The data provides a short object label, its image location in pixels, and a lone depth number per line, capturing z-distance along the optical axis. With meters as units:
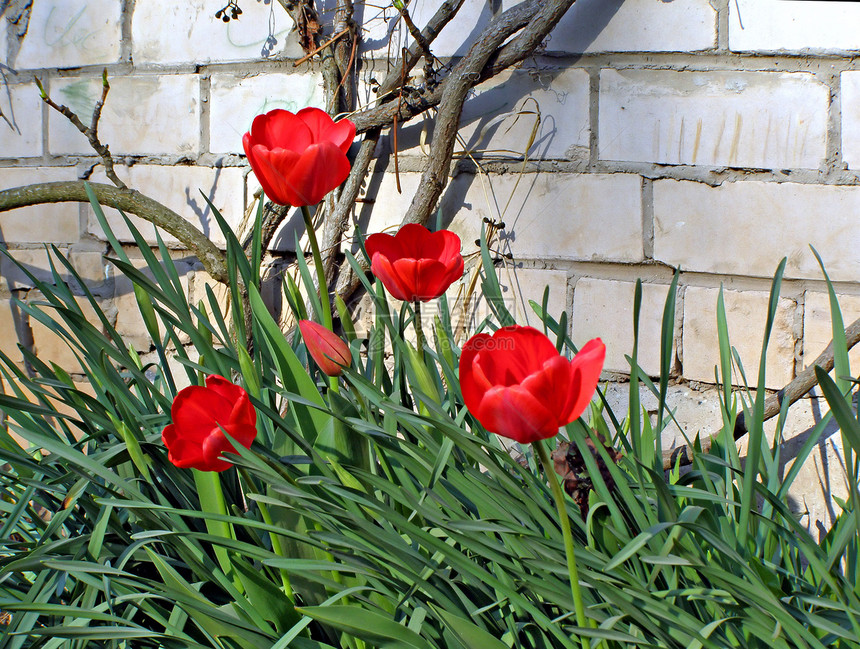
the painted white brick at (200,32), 2.44
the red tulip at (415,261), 1.94
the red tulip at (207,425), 1.61
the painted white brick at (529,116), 2.38
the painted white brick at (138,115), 2.47
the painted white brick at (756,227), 2.32
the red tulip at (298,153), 1.92
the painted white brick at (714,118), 2.33
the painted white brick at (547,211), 2.37
